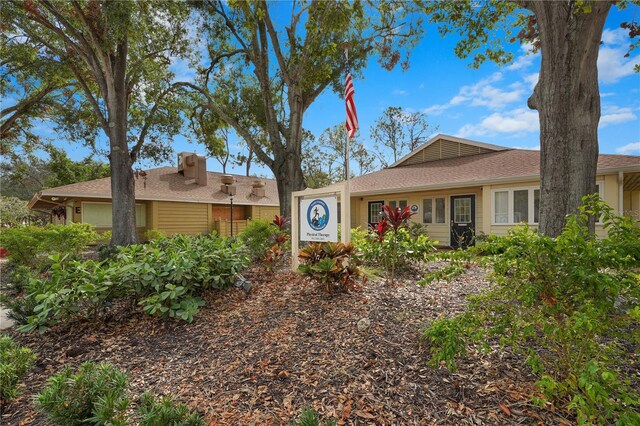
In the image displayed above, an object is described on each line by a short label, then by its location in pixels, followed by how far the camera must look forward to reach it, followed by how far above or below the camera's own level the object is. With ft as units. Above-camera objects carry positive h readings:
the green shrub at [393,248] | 15.48 -2.10
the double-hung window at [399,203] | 41.73 +0.64
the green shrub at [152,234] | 39.83 -3.04
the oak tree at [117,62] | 25.70 +14.74
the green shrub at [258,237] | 21.03 -1.94
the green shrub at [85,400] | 5.73 -3.66
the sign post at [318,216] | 14.75 -0.36
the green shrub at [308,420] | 5.38 -3.67
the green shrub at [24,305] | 11.49 -3.58
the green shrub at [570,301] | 5.07 -1.75
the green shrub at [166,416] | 5.56 -3.73
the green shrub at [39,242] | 23.35 -2.34
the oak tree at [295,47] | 27.32 +16.30
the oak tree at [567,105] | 12.73 +4.22
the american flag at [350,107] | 16.62 +5.42
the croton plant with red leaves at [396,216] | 15.02 -0.40
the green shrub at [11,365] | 7.76 -4.06
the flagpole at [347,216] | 14.46 -0.38
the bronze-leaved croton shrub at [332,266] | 12.60 -2.38
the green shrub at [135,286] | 10.83 -2.80
